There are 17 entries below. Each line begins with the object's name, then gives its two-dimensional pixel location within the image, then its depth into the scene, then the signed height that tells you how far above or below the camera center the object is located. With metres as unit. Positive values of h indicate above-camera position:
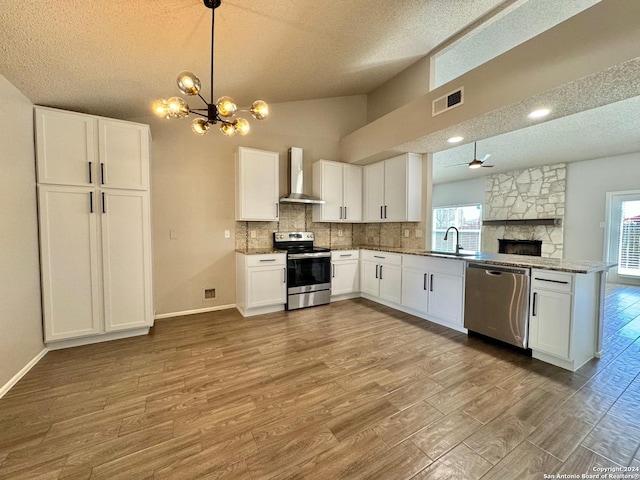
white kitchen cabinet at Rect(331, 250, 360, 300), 4.31 -0.72
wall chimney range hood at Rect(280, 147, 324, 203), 4.27 +0.89
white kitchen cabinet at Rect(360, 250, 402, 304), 3.90 -0.72
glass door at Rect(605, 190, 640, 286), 5.45 -0.07
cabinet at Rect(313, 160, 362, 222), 4.51 +0.68
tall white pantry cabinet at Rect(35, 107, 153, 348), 2.54 +0.01
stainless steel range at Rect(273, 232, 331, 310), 3.93 -0.66
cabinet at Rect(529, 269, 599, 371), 2.26 -0.77
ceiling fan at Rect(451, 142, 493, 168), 4.93 +1.27
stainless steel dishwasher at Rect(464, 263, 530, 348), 2.55 -0.74
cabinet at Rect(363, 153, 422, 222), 4.00 +0.65
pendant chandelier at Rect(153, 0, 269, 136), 1.81 +0.94
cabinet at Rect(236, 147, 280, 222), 3.80 +0.65
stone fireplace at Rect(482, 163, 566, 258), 6.29 +0.59
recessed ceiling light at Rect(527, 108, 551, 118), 2.43 +1.11
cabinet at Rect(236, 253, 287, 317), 3.64 -0.76
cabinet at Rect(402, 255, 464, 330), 3.13 -0.74
